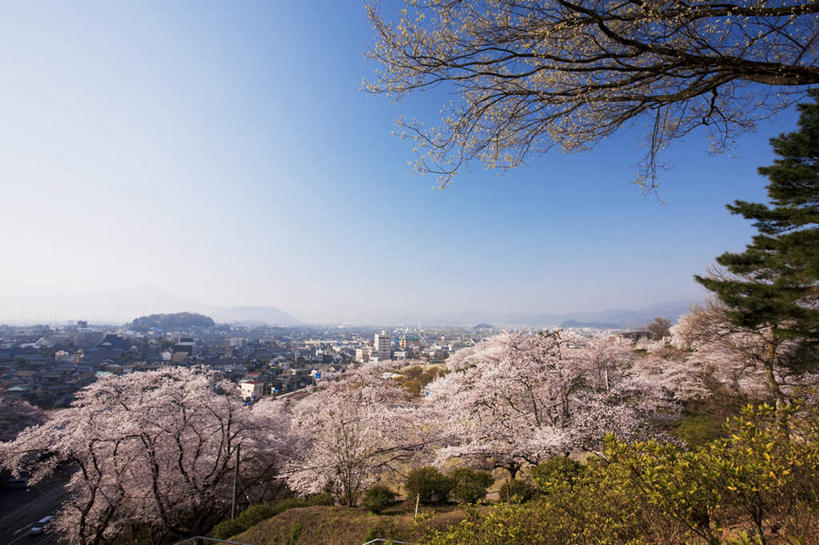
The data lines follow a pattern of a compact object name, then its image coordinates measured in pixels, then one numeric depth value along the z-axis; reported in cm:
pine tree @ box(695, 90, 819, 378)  852
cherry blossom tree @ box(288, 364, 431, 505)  1167
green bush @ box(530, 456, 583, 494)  732
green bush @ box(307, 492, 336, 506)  1131
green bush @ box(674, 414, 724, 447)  1188
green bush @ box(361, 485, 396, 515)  958
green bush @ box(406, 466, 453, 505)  1023
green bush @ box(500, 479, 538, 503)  896
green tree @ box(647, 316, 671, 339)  5662
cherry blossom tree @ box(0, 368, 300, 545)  1021
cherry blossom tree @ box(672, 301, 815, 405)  1236
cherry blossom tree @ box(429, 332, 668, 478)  909
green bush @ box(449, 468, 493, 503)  949
